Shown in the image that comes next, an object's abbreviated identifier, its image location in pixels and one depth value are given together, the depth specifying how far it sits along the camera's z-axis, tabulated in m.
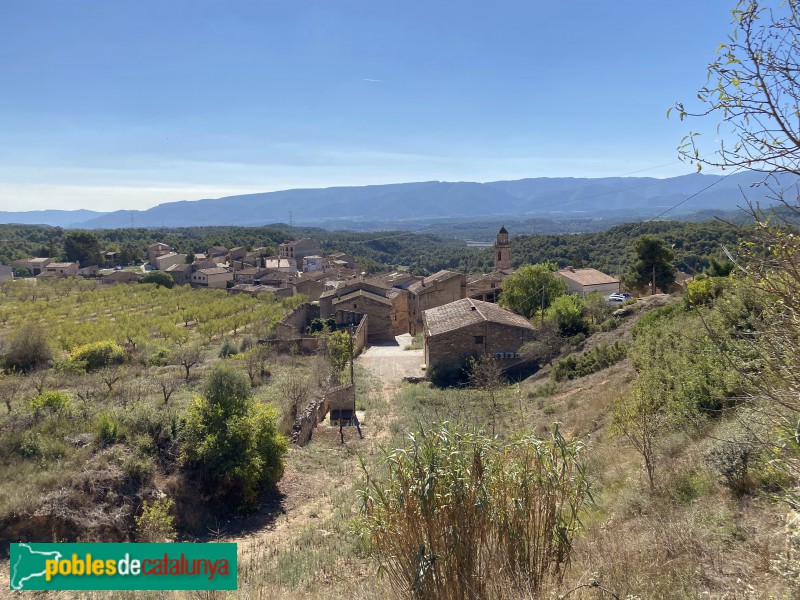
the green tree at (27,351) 23.75
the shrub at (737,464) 5.52
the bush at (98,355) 24.30
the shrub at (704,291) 16.11
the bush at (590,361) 18.41
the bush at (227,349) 28.29
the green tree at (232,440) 11.12
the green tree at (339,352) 24.64
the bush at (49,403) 12.14
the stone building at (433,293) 41.44
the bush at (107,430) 11.04
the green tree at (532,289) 30.59
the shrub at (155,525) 8.76
